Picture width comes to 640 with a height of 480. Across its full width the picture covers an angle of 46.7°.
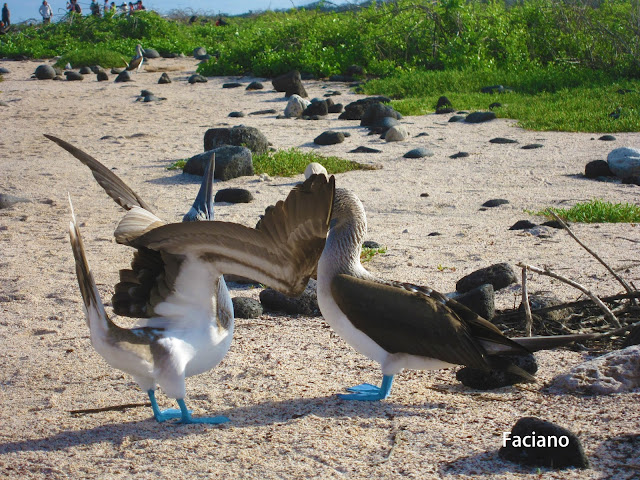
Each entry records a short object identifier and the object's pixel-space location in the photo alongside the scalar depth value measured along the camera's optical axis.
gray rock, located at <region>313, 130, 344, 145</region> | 11.08
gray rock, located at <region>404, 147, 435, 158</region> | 10.20
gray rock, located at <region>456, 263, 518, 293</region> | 5.26
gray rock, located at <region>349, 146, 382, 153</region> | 10.48
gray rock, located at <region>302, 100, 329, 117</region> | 13.67
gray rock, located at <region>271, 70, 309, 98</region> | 16.42
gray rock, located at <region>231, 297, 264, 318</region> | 5.05
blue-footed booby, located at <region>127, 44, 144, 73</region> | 22.58
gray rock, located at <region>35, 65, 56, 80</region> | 20.94
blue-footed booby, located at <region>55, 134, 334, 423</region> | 2.73
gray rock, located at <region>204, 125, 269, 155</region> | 10.07
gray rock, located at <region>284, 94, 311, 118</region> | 13.80
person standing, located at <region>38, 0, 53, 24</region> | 39.91
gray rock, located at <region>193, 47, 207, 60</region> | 26.72
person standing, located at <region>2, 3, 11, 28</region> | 37.34
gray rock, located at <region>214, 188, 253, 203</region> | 7.88
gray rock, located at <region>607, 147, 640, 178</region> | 8.59
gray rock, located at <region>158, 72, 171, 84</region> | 20.03
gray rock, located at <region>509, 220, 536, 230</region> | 6.81
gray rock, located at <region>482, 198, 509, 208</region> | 7.80
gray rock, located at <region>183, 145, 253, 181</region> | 8.91
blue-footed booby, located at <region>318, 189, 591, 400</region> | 3.60
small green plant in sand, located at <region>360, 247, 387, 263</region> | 6.05
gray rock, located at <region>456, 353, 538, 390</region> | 3.87
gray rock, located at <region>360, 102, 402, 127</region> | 12.44
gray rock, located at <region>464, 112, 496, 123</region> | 12.72
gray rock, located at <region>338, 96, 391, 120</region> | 13.02
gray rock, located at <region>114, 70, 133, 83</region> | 20.39
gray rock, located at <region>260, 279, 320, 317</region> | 5.11
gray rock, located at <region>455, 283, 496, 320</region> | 4.53
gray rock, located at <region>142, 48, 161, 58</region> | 26.35
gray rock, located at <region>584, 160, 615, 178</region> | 8.90
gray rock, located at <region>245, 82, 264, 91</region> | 17.69
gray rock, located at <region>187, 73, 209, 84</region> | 19.64
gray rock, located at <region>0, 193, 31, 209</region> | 7.91
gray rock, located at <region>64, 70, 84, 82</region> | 20.77
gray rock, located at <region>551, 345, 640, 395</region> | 3.61
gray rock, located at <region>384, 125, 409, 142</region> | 11.23
